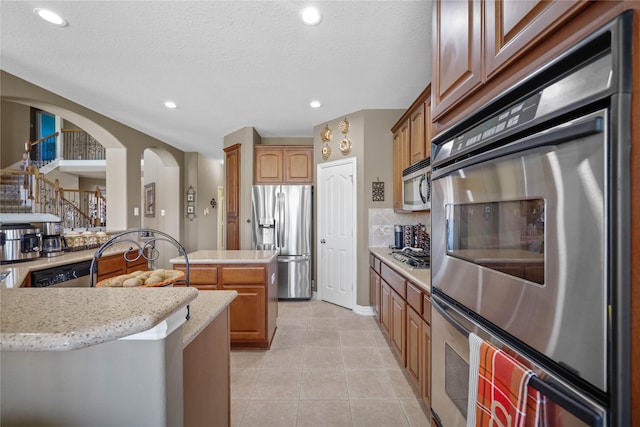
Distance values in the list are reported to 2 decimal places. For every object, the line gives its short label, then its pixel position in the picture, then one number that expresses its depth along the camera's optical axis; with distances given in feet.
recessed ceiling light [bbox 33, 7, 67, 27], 6.20
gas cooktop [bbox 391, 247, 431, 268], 6.83
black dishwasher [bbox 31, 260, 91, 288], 7.04
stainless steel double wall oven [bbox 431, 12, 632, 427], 1.62
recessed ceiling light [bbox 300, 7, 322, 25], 6.09
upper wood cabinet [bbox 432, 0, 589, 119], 2.23
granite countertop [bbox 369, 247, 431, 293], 5.26
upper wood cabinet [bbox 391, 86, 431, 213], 7.79
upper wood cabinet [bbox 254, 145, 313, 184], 14.47
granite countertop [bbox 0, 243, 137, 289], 6.31
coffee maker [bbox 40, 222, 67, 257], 8.48
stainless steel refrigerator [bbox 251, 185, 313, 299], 13.55
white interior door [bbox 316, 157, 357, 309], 12.22
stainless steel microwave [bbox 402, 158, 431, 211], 7.47
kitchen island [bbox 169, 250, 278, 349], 8.32
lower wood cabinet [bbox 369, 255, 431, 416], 5.41
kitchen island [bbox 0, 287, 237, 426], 1.98
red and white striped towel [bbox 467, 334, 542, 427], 2.14
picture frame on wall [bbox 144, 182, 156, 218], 21.17
